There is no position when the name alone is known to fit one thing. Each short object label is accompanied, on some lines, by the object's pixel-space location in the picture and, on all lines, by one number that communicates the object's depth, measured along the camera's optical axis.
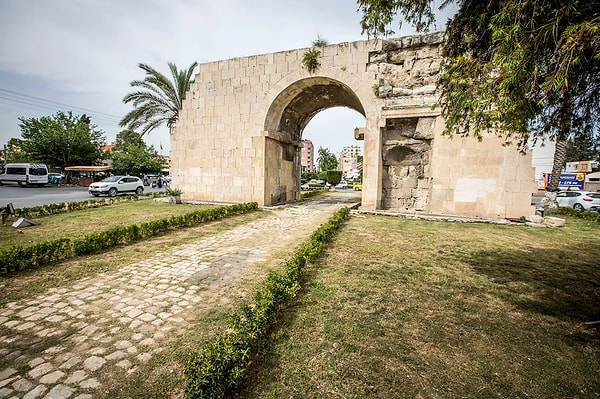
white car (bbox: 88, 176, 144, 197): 19.51
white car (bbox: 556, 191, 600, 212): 16.86
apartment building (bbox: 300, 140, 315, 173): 135.88
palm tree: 20.20
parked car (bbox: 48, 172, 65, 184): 32.02
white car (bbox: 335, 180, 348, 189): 45.69
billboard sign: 36.06
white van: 26.08
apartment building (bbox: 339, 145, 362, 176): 145.52
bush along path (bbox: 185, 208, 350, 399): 2.08
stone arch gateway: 10.94
